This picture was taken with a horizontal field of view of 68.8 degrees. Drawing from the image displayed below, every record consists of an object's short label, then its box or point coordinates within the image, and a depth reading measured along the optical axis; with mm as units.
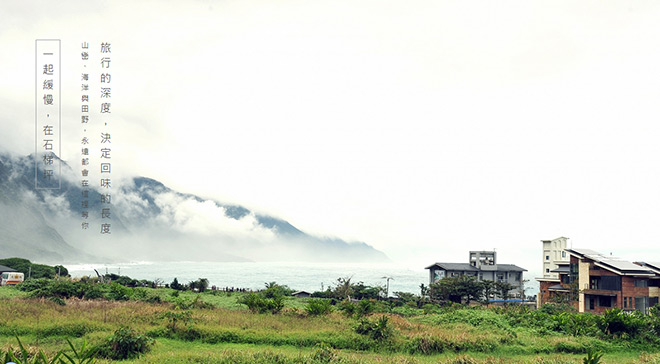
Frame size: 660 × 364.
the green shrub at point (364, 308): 31766
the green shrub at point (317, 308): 30078
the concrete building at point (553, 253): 79375
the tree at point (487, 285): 58581
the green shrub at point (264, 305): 30875
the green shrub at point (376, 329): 22938
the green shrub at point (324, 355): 17312
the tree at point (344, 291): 56753
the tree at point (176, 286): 53819
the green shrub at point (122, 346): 17719
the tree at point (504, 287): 62312
